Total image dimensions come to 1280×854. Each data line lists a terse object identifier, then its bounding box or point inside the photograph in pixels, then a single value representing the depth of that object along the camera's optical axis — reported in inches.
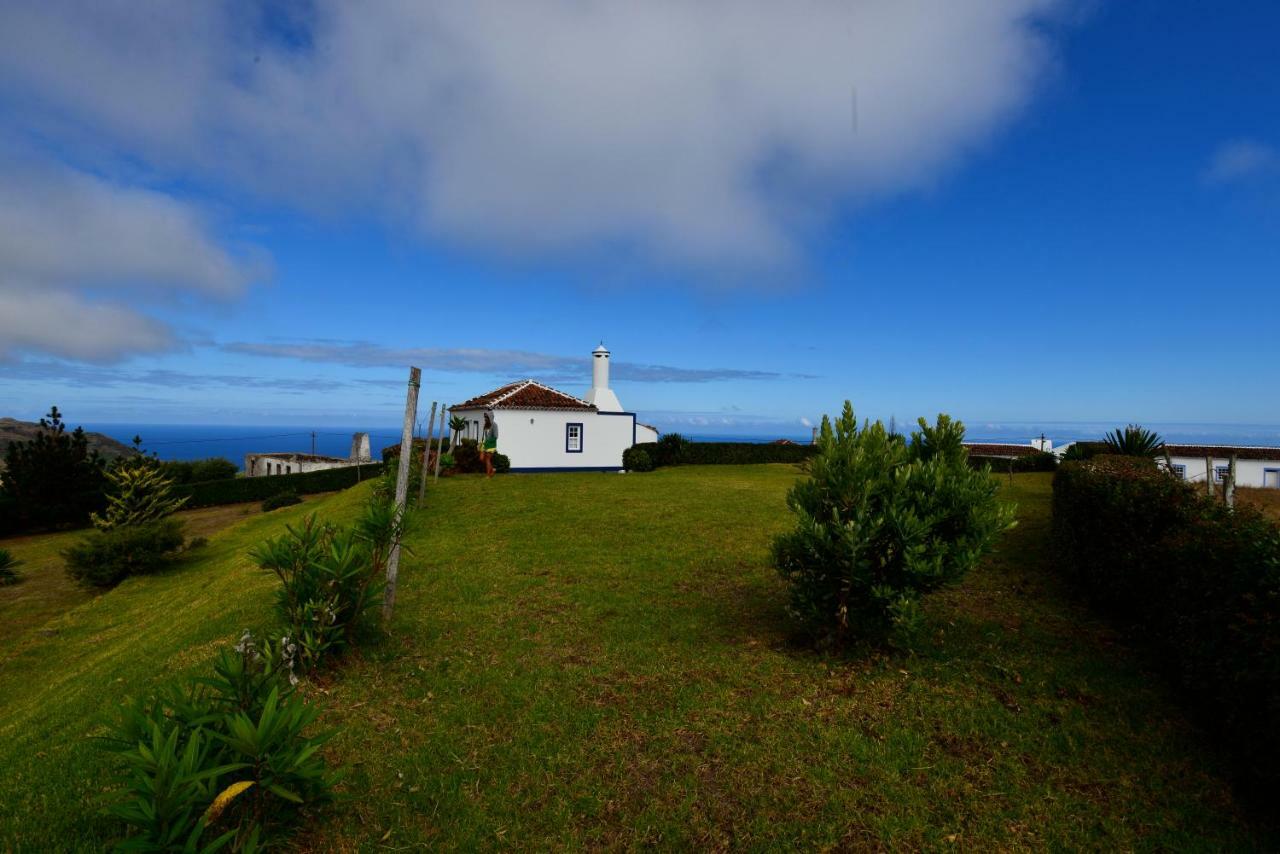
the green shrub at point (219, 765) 132.6
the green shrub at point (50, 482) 956.0
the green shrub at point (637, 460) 1217.4
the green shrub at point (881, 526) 259.9
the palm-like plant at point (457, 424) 1053.2
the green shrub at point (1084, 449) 962.6
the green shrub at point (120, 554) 599.8
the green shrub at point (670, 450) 1294.3
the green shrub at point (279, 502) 1068.5
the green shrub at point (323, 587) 262.7
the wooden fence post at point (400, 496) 321.4
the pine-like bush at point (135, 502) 660.1
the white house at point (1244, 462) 1601.9
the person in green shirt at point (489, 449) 983.0
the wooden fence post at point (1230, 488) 399.8
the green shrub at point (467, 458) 1069.8
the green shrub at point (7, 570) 641.0
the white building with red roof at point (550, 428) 1170.0
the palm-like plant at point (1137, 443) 771.4
